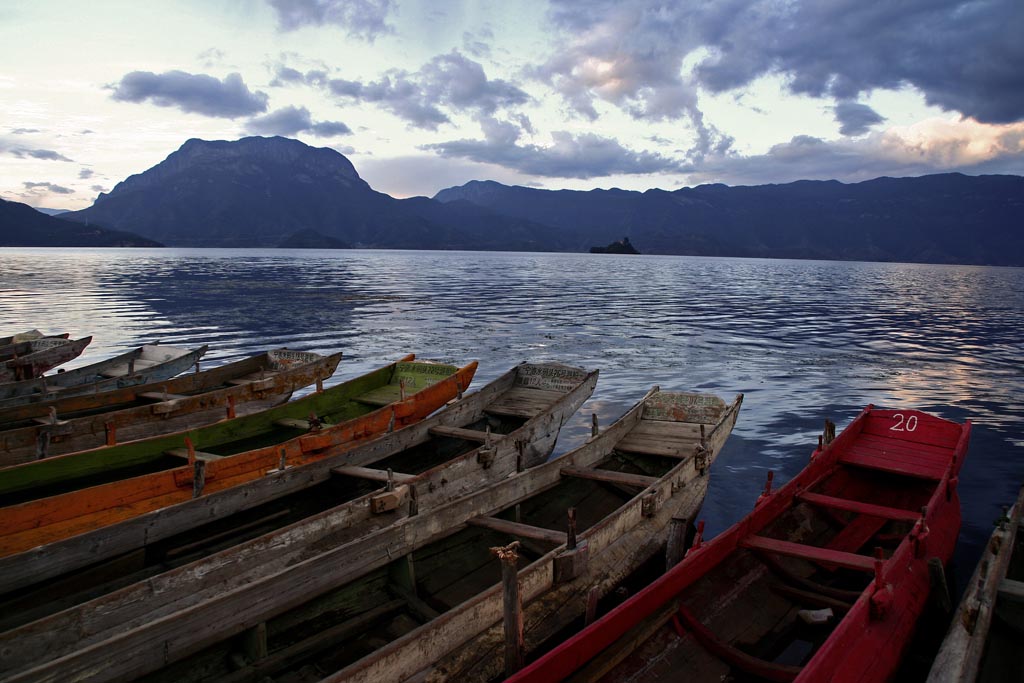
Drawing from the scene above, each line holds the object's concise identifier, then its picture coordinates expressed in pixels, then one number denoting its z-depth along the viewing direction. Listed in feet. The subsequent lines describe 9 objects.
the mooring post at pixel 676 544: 26.99
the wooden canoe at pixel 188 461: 24.48
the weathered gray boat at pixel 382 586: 16.55
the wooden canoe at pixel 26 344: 64.75
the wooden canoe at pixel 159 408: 33.19
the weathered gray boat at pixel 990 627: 17.80
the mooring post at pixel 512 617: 17.34
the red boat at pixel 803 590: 18.49
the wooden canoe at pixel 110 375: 46.21
